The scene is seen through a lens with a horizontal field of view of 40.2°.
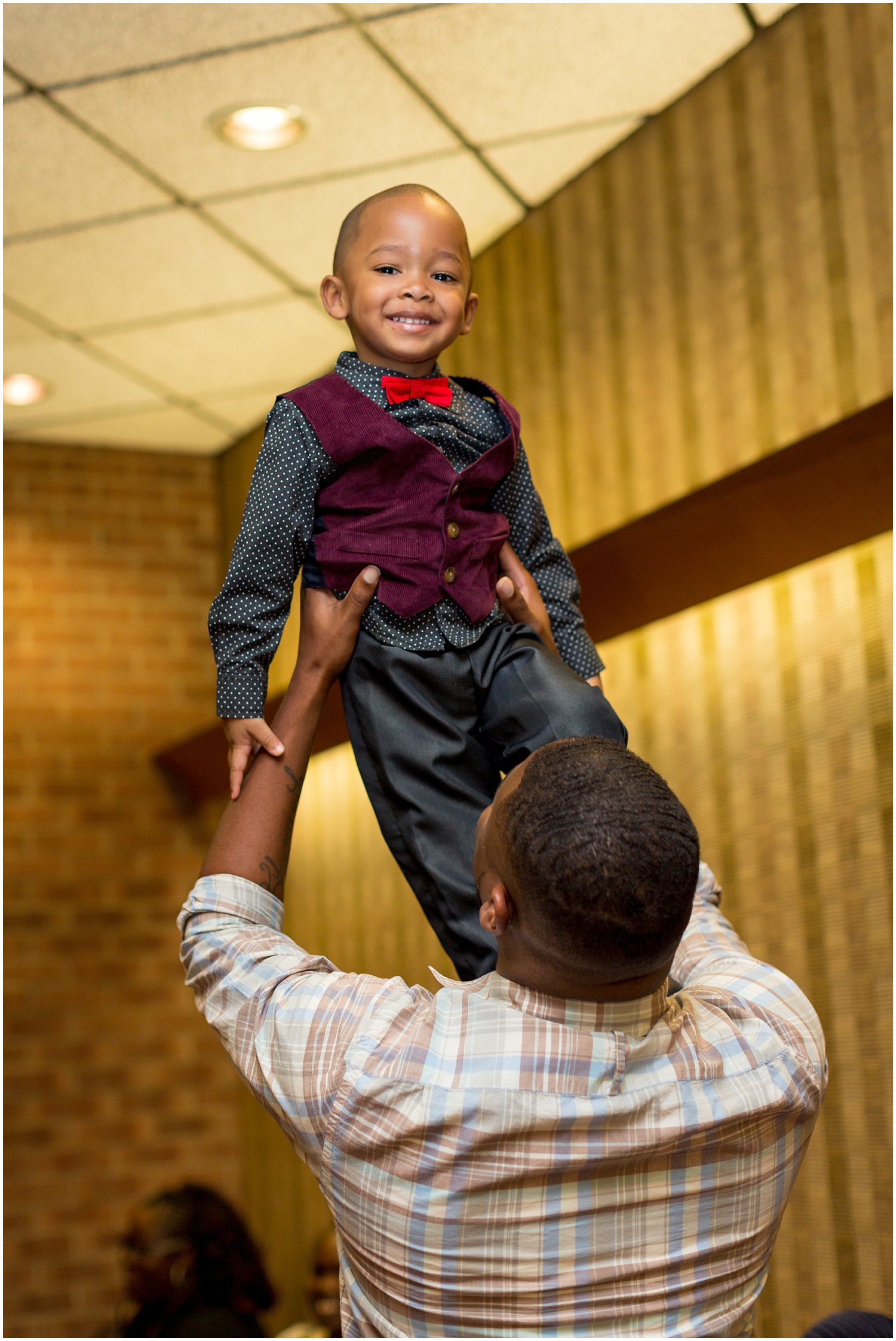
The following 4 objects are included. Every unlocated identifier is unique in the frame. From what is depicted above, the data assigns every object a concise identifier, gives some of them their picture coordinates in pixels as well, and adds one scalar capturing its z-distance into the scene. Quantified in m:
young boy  1.38
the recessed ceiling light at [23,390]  4.48
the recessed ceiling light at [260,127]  3.20
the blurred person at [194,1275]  2.87
